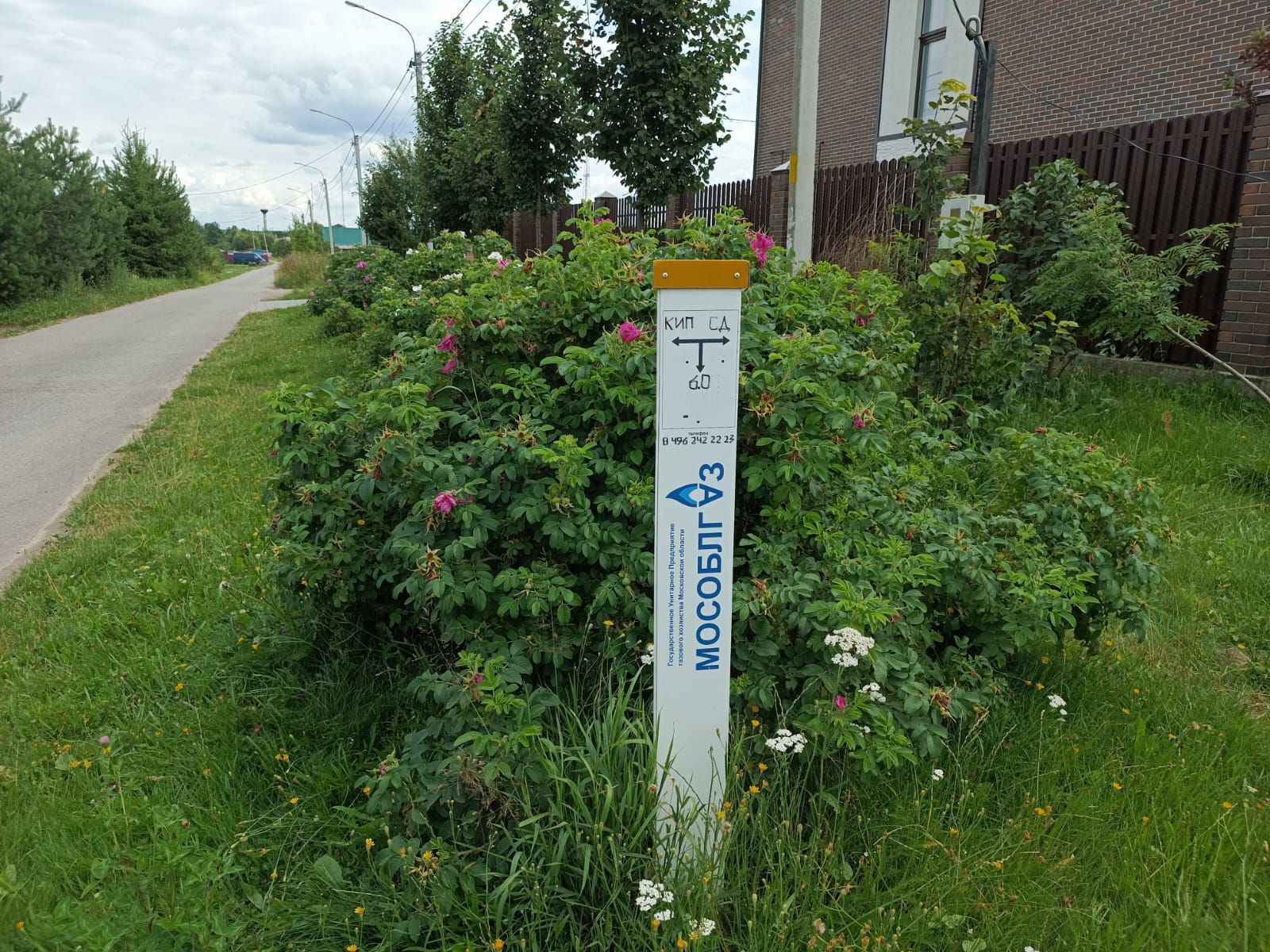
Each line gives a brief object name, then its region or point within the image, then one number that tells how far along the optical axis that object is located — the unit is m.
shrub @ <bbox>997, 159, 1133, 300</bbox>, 5.82
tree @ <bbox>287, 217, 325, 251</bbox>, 46.78
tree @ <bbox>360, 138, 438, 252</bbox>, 19.81
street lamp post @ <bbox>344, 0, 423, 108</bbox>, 19.48
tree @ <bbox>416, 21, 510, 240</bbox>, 14.08
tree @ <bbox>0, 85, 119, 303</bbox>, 17.98
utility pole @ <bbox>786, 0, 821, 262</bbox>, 6.02
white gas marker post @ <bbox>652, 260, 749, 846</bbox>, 1.86
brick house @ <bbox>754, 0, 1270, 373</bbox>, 6.27
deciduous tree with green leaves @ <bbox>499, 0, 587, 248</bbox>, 11.66
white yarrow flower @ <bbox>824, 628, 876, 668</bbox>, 2.10
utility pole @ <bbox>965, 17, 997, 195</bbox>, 5.96
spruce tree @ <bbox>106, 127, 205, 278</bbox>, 34.66
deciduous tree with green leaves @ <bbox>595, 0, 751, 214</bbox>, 8.38
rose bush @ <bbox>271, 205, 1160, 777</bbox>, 2.27
